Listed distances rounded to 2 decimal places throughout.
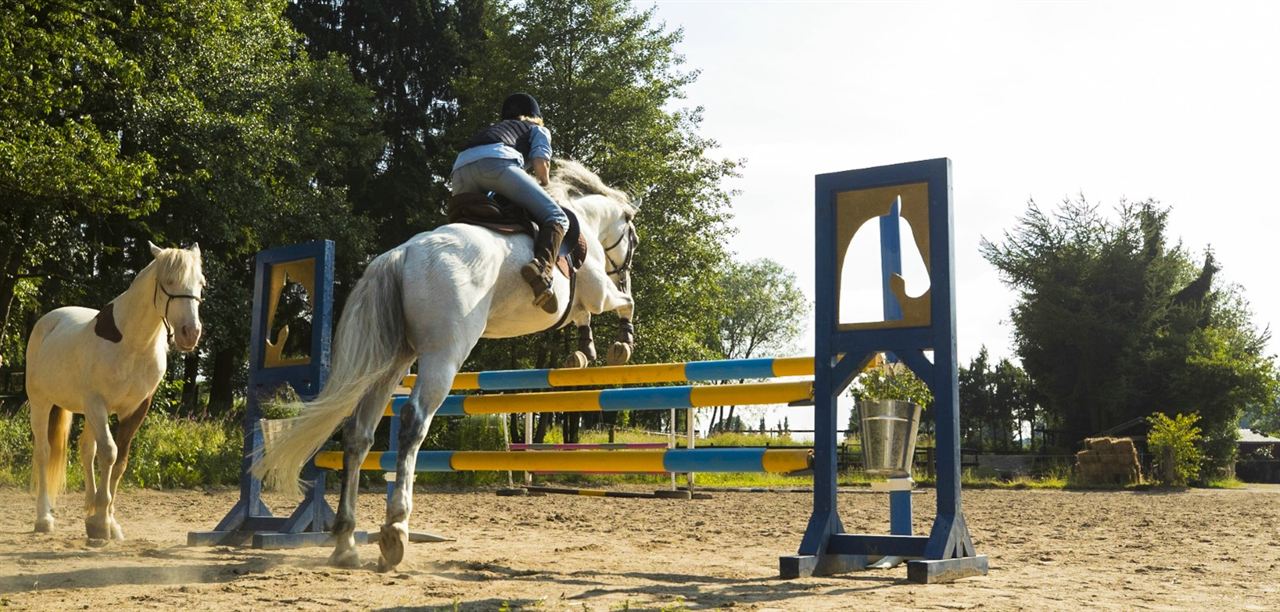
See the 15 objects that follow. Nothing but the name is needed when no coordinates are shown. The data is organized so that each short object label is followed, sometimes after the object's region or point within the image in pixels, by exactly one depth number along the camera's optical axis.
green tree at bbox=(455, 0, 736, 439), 23.39
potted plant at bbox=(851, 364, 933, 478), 5.38
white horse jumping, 4.90
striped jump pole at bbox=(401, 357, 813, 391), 6.18
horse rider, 5.32
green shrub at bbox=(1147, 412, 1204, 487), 20.25
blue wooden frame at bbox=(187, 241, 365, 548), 6.57
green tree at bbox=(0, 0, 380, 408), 16.78
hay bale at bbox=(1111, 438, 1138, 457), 20.09
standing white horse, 6.16
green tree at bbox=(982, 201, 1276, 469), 28.00
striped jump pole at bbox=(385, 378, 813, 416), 5.88
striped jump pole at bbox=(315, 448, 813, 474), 5.29
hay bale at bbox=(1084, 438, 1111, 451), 20.41
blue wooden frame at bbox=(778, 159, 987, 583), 5.16
